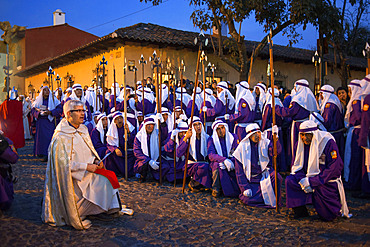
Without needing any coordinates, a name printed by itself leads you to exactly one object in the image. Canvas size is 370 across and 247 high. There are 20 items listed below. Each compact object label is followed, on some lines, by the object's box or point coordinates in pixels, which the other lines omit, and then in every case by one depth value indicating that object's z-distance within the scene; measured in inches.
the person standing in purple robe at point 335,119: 262.8
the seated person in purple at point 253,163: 212.9
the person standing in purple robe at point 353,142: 233.1
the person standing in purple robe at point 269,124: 302.4
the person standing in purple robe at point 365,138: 217.0
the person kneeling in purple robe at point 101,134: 306.3
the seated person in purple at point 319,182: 178.7
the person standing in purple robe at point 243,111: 308.7
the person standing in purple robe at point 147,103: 367.6
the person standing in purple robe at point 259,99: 323.8
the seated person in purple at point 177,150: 254.7
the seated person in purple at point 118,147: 290.5
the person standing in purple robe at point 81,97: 361.6
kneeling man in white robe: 166.4
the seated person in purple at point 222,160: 228.8
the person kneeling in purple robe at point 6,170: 177.2
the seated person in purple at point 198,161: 240.4
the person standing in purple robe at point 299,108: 279.7
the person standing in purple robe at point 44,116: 355.9
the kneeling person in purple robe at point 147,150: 269.7
